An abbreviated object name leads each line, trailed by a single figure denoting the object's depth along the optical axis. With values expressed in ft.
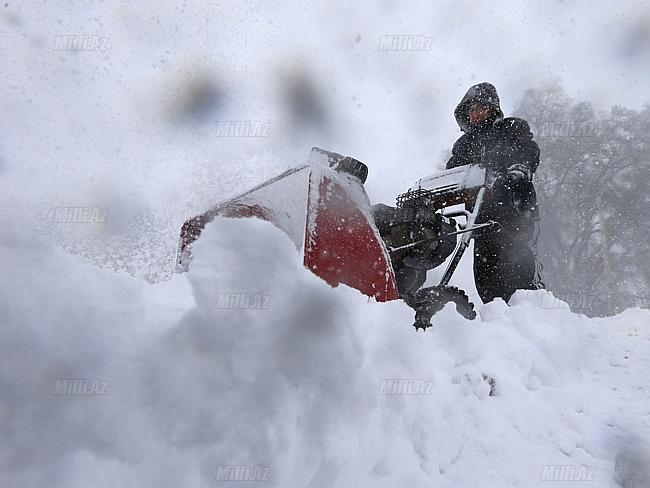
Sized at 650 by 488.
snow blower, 7.86
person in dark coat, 13.23
